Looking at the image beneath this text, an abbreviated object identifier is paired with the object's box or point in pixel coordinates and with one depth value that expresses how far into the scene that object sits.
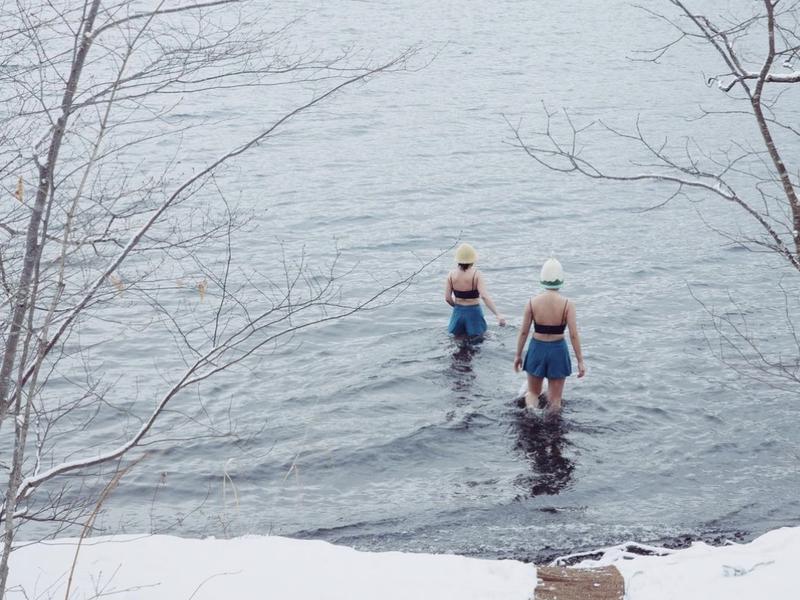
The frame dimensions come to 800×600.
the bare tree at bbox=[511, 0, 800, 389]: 6.11
